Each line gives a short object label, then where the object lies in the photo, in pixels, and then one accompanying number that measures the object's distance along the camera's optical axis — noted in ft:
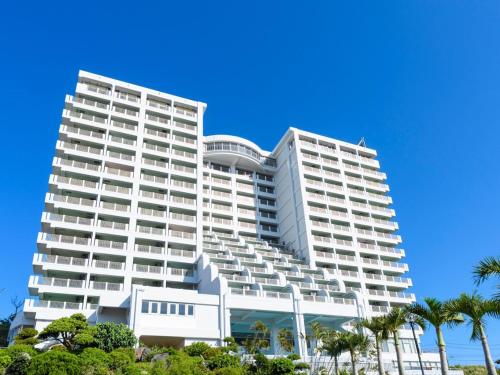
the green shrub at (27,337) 110.22
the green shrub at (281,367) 94.43
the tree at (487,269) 50.75
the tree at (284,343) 124.57
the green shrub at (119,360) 89.10
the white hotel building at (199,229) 146.10
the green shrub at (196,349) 109.60
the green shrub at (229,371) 91.37
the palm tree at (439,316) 71.72
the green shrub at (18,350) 90.12
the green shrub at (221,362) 98.73
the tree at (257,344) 117.73
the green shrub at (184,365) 86.24
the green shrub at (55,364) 78.95
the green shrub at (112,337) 104.38
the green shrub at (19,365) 82.79
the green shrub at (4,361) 84.54
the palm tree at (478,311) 62.18
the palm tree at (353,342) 107.16
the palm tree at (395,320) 90.88
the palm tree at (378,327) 93.61
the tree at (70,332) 98.07
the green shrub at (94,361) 82.23
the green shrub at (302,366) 106.57
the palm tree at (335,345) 108.88
